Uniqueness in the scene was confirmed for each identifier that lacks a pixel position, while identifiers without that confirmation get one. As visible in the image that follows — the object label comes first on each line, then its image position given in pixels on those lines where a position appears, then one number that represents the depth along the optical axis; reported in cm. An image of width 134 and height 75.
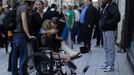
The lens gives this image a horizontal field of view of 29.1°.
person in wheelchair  563
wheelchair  553
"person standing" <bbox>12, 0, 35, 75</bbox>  558
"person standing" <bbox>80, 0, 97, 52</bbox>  952
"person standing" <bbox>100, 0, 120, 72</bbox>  651
